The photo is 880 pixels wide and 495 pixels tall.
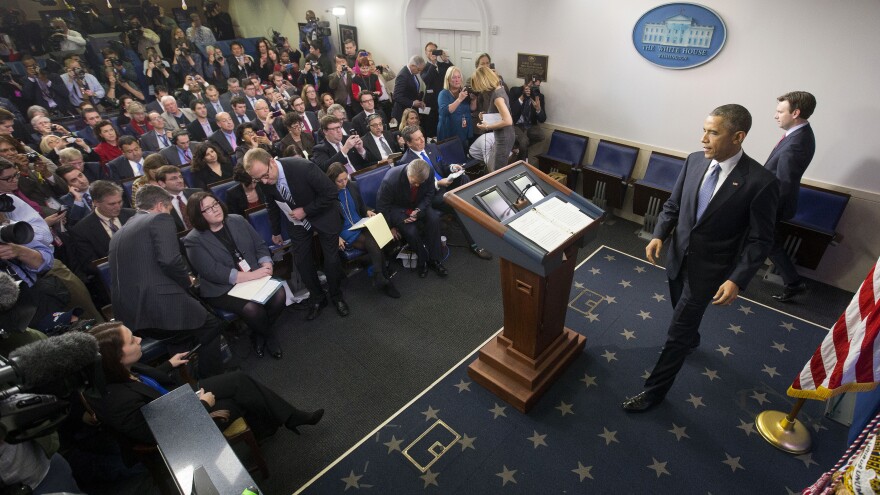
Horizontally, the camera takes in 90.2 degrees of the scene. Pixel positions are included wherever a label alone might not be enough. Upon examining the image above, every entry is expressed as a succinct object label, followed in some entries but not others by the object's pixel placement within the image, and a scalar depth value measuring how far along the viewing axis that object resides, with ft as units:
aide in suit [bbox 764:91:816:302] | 12.04
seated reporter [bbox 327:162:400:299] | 14.71
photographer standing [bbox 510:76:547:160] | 20.45
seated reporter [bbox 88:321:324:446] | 7.22
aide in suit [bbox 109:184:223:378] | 9.95
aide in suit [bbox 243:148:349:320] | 12.44
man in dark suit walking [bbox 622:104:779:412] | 7.93
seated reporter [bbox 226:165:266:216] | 13.91
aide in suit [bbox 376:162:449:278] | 14.69
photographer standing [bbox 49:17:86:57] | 31.96
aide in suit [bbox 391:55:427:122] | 23.06
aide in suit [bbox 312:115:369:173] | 16.58
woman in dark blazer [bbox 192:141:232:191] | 15.98
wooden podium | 8.63
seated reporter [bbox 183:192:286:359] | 11.29
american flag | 7.09
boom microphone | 4.82
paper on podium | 8.45
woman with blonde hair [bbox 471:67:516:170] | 16.78
